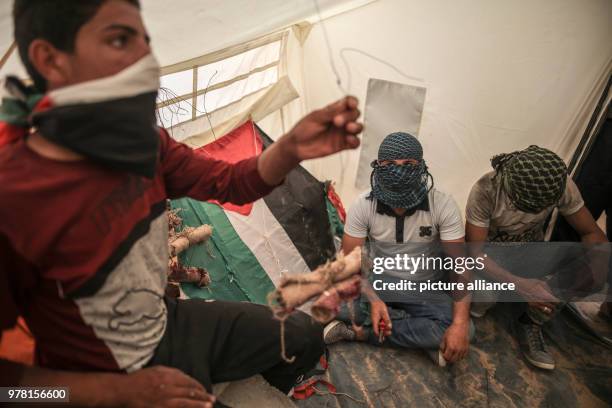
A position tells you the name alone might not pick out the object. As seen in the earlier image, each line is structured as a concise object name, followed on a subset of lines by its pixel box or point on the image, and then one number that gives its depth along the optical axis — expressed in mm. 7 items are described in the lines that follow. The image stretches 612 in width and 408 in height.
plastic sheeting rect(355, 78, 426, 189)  2568
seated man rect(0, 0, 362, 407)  690
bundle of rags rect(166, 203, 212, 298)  1877
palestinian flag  2154
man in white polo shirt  1833
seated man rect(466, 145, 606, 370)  2018
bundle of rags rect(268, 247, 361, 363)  978
